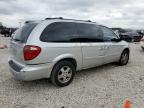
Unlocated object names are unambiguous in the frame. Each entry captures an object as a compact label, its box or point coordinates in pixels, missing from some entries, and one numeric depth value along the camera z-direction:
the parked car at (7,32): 18.49
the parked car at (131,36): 13.52
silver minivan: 2.40
